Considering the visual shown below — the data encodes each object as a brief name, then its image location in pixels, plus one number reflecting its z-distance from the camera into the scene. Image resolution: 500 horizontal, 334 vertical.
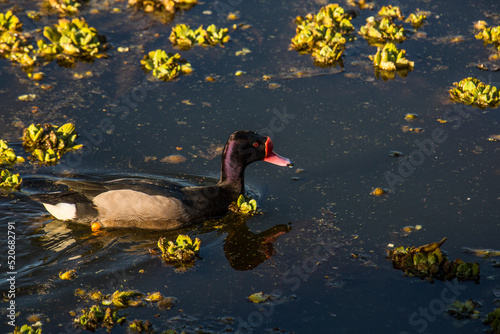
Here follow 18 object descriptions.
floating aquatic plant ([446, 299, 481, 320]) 10.87
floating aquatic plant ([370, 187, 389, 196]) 14.20
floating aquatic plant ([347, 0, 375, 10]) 22.90
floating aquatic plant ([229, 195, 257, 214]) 13.85
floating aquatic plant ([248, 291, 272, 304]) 11.17
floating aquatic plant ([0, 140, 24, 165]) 15.07
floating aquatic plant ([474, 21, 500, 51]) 20.39
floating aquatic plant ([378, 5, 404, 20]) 21.72
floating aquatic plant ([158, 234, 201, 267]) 12.16
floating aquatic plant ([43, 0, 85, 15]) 22.45
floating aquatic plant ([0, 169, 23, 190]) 14.23
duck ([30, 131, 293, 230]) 13.45
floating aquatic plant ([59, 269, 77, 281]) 11.81
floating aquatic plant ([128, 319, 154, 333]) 10.41
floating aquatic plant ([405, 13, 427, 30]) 21.62
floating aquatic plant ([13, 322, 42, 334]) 9.98
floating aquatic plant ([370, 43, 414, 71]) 19.05
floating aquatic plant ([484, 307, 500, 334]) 10.35
